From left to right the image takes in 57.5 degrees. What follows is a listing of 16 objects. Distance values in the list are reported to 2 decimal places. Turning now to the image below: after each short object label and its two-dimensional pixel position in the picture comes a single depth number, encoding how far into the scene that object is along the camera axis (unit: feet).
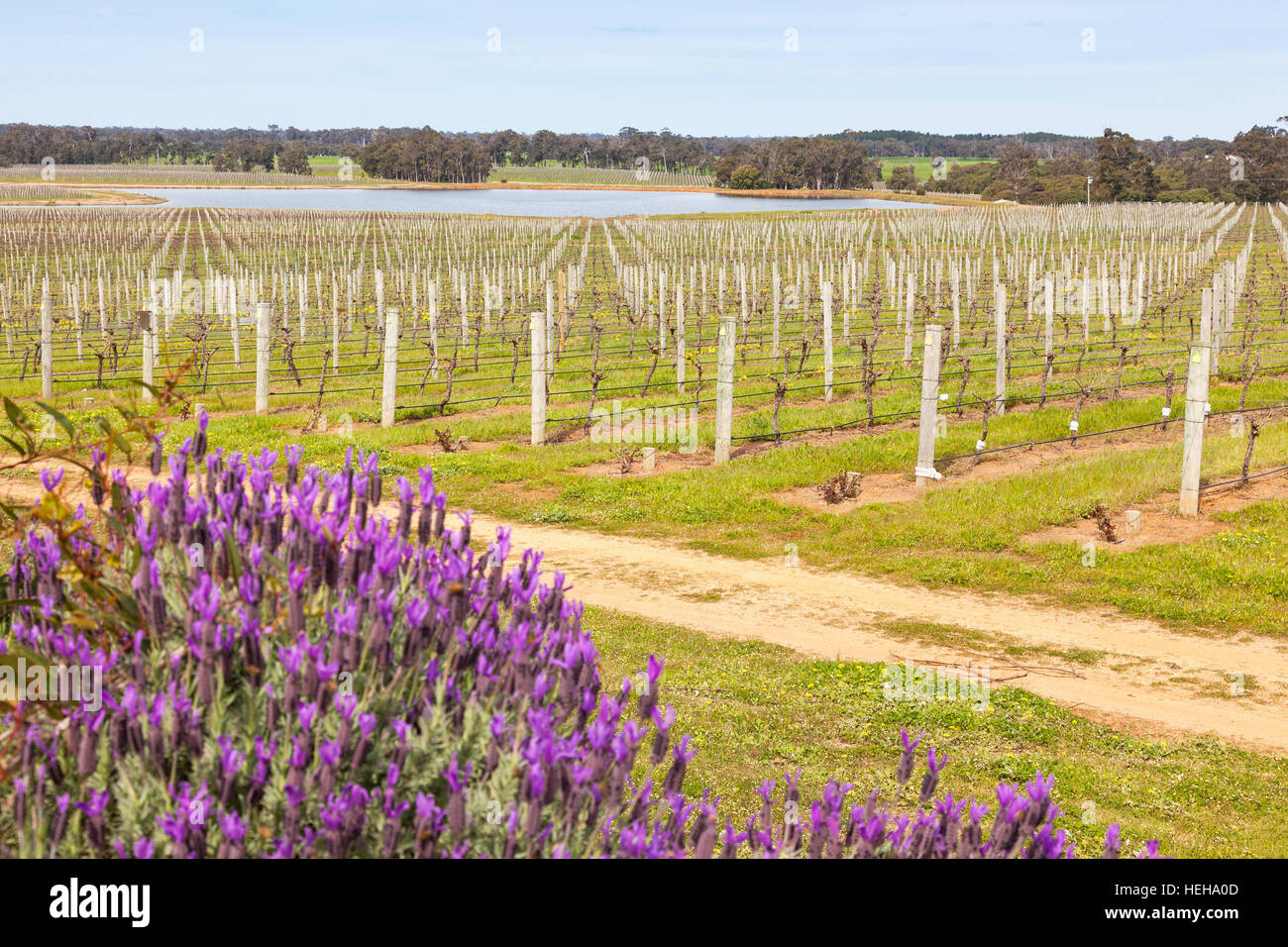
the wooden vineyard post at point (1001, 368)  61.52
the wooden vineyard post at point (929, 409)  45.12
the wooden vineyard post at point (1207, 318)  57.62
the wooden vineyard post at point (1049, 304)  69.67
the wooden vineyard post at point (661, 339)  83.26
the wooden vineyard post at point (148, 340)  63.87
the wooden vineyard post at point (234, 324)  85.40
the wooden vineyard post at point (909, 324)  79.18
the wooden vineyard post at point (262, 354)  60.34
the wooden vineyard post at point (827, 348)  64.95
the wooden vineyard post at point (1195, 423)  40.47
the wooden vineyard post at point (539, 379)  54.13
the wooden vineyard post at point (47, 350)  69.67
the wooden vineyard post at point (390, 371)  57.27
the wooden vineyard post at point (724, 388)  49.42
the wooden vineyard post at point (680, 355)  70.38
